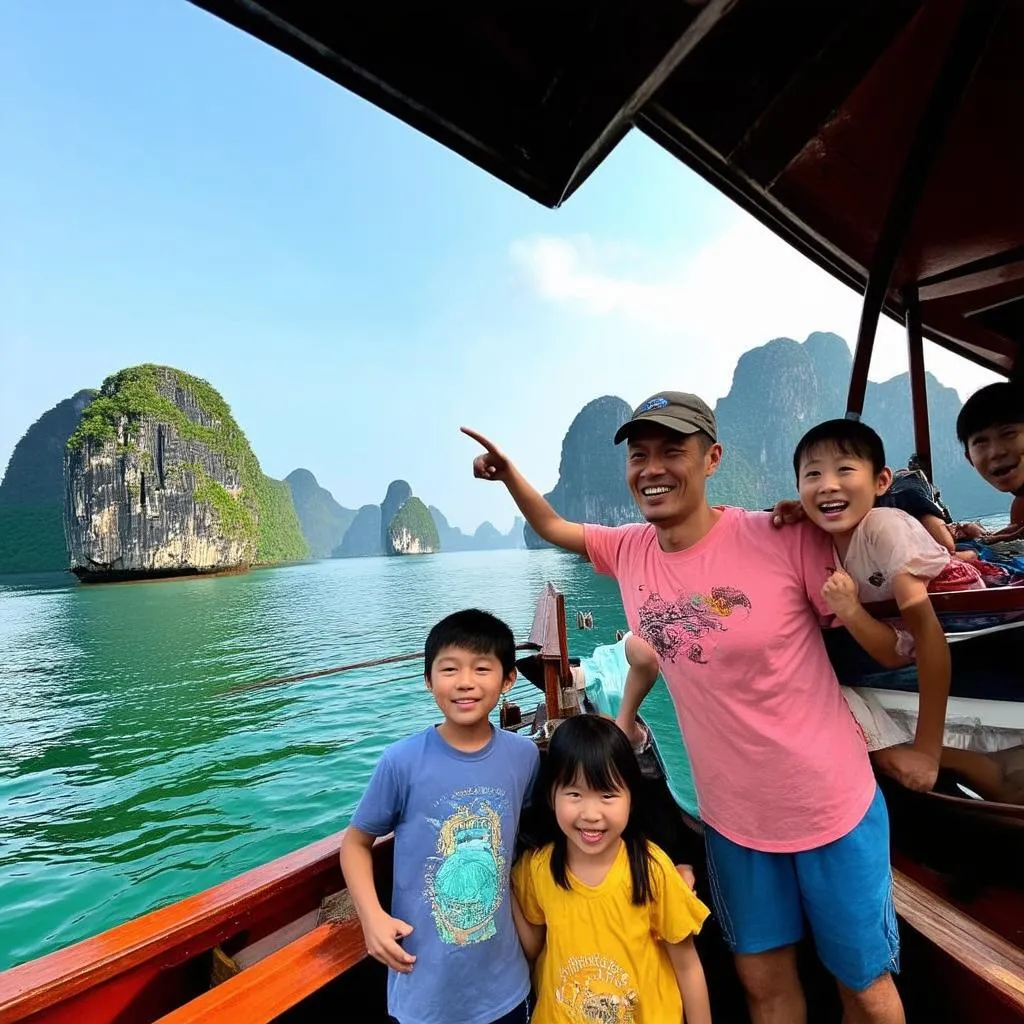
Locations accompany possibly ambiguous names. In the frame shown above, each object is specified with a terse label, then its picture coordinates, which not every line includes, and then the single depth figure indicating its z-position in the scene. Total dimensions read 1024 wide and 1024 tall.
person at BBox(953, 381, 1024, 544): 2.01
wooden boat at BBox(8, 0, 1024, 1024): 1.37
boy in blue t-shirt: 1.32
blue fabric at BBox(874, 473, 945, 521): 1.81
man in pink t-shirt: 1.31
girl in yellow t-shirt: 1.34
